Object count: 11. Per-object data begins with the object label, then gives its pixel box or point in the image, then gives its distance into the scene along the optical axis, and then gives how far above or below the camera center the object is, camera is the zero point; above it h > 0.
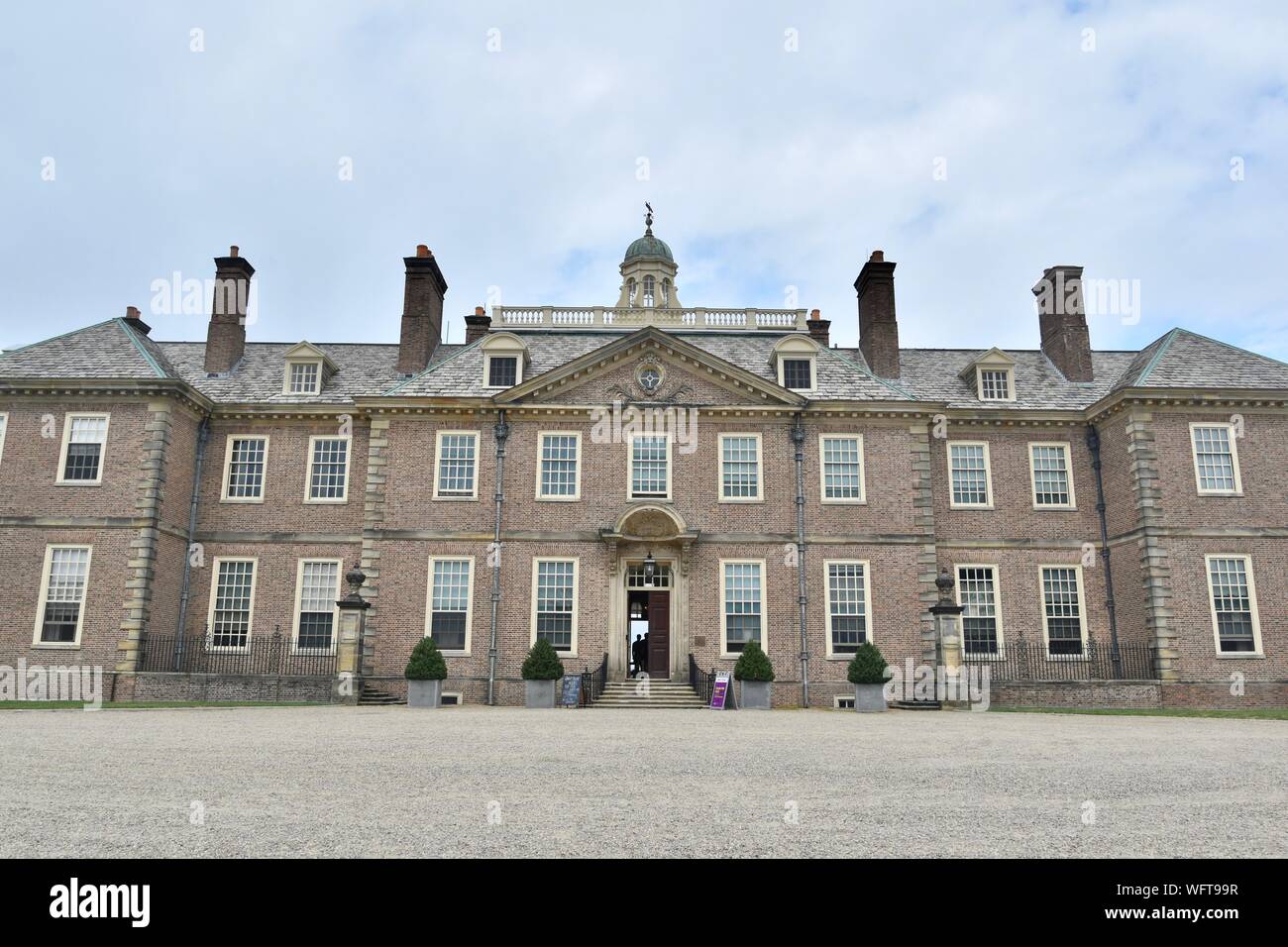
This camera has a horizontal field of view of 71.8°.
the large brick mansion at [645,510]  25.27 +3.98
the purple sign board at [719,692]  23.34 -1.20
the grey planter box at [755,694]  23.48 -1.25
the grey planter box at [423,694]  22.94 -1.25
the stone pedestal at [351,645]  23.38 -0.01
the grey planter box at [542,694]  23.17 -1.25
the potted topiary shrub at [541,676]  23.06 -0.77
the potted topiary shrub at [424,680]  22.83 -0.87
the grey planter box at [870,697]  22.44 -1.26
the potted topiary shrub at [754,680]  23.38 -0.86
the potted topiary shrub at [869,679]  22.23 -0.78
